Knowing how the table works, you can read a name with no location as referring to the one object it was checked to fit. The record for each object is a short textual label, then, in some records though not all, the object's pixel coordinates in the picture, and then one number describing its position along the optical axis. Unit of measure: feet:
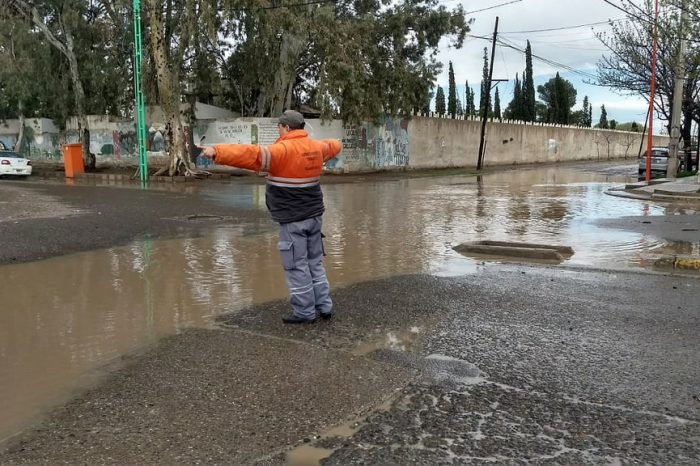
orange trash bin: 91.98
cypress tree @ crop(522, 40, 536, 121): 203.84
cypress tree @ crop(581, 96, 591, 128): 294.70
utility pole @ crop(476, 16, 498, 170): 118.83
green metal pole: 74.23
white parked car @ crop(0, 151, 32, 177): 86.38
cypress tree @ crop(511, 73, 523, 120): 215.35
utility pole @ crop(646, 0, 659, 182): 72.83
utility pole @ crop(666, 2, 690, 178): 67.82
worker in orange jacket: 16.65
